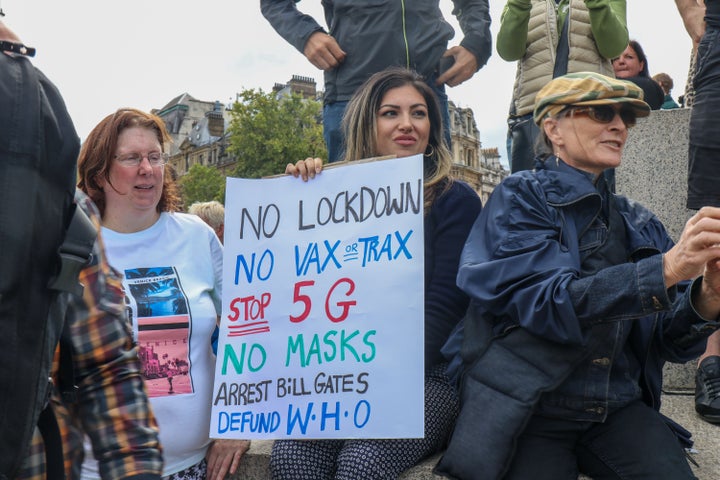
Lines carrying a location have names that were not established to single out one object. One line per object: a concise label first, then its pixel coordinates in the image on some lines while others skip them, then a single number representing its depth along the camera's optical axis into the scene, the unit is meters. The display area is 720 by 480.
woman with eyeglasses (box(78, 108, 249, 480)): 2.88
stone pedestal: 4.17
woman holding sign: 2.64
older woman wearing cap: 2.28
